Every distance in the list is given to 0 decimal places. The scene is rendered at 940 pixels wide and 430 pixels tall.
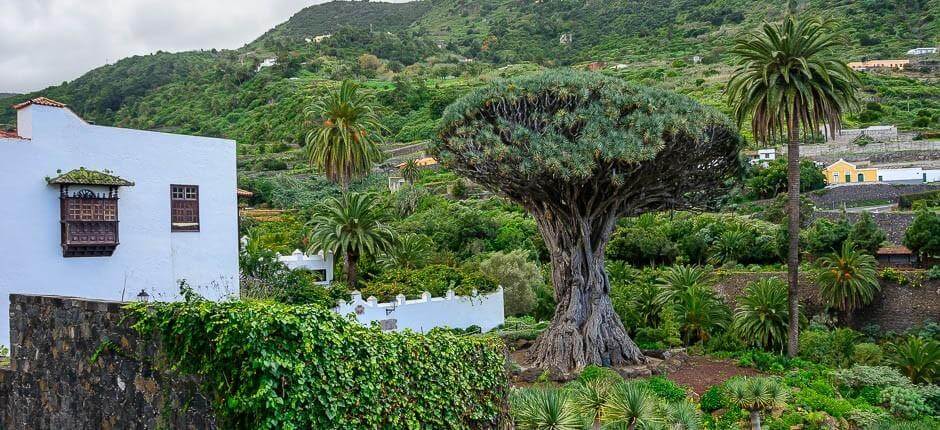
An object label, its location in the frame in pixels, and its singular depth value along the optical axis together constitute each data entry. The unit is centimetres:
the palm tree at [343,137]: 3425
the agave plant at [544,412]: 1085
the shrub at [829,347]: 2442
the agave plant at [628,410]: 1205
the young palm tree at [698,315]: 2764
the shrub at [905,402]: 1892
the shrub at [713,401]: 1892
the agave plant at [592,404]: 1216
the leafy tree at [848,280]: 2926
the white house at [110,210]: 1748
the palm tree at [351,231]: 3228
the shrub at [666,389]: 1920
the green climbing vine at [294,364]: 695
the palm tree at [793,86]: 2391
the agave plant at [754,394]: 1493
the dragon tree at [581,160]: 2139
